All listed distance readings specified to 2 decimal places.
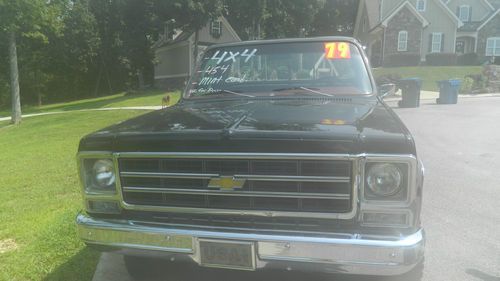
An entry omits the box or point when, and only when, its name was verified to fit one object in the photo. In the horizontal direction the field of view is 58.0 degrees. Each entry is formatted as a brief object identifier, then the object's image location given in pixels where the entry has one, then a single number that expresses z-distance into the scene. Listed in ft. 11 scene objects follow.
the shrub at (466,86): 75.41
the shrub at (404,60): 111.04
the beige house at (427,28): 110.93
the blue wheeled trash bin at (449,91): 58.54
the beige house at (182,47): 106.73
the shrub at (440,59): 111.96
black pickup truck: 8.36
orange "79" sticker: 13.92
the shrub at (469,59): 115.96
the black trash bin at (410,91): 54.90
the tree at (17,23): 59.98
